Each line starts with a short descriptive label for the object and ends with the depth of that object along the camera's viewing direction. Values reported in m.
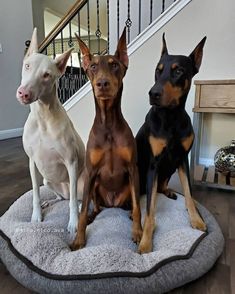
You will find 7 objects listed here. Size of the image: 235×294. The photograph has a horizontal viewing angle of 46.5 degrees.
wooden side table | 1.96
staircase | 2.56
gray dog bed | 0.94
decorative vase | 2.12
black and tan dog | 1.25
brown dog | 1.19
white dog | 1.24
